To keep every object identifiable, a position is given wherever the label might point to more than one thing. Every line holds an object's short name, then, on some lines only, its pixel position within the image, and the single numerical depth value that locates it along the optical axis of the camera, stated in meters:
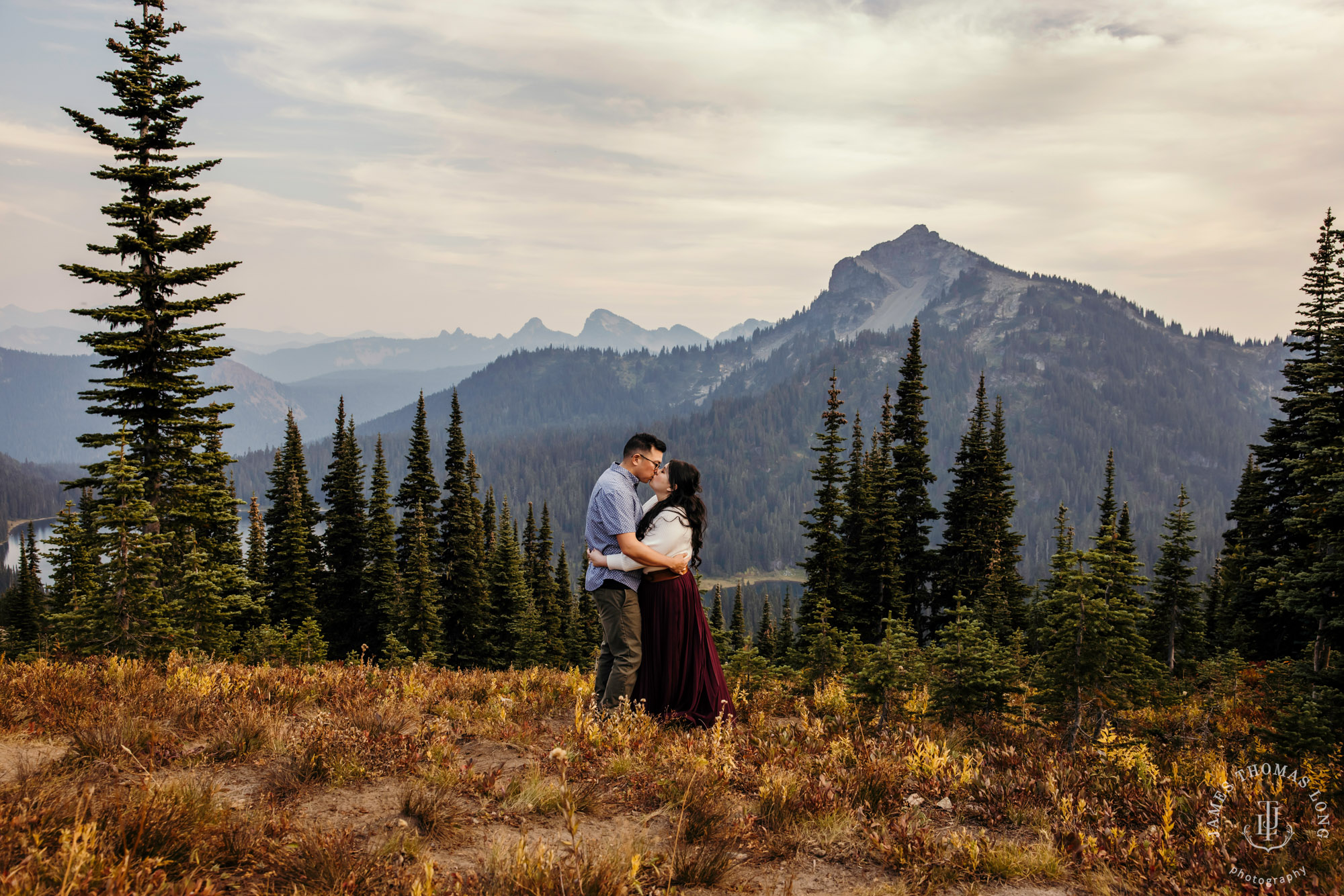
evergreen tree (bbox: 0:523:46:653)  45.94
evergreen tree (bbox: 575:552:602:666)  53.66
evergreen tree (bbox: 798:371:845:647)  33.41
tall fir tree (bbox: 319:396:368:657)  44.78
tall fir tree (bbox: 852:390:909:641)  33.94
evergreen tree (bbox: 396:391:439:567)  42.78
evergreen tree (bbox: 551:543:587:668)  54.22
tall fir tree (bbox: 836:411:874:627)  34.47
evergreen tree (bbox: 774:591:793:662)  25.53
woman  7.09
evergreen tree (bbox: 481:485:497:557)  64.12
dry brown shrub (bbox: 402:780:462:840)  4.62
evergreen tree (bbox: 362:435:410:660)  39.84
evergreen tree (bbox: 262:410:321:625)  41.69
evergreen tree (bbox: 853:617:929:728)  9.59
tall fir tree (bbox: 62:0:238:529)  18.81
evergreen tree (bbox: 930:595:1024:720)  10.02
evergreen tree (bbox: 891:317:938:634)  37.06
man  6.86
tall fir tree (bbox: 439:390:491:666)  44.28
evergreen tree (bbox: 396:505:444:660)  38.53
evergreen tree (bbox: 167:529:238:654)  18.52
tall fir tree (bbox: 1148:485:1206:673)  32.97
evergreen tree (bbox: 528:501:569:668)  50.91
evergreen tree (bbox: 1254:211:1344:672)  13.16
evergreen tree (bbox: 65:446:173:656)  12.27
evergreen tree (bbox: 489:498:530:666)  46.00
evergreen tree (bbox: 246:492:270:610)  44.66
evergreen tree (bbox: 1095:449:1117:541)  43.22
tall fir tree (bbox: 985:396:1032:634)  36.00
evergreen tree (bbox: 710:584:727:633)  51.03
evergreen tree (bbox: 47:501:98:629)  12.91
